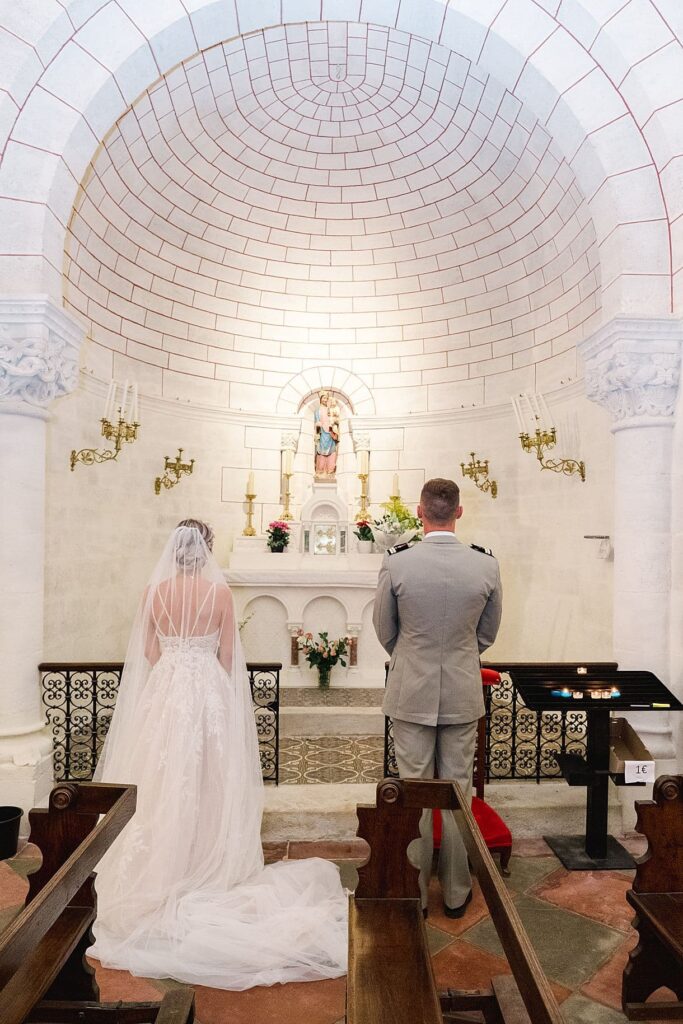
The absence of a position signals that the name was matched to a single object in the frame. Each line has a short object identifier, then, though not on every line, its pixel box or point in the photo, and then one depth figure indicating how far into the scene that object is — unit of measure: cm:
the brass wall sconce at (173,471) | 755
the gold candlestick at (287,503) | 846
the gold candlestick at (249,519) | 820
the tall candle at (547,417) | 696
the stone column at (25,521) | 446
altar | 712
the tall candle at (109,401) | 655
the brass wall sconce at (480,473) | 780
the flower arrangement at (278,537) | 782
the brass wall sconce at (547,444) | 648
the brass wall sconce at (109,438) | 626
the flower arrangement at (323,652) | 693
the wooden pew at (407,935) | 179
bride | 294
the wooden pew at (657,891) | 255
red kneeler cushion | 380
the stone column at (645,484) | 465
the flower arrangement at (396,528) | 732
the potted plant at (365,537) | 778
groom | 329
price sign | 391
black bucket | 387
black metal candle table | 398
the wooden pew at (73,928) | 202
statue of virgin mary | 879
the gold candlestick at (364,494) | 859
